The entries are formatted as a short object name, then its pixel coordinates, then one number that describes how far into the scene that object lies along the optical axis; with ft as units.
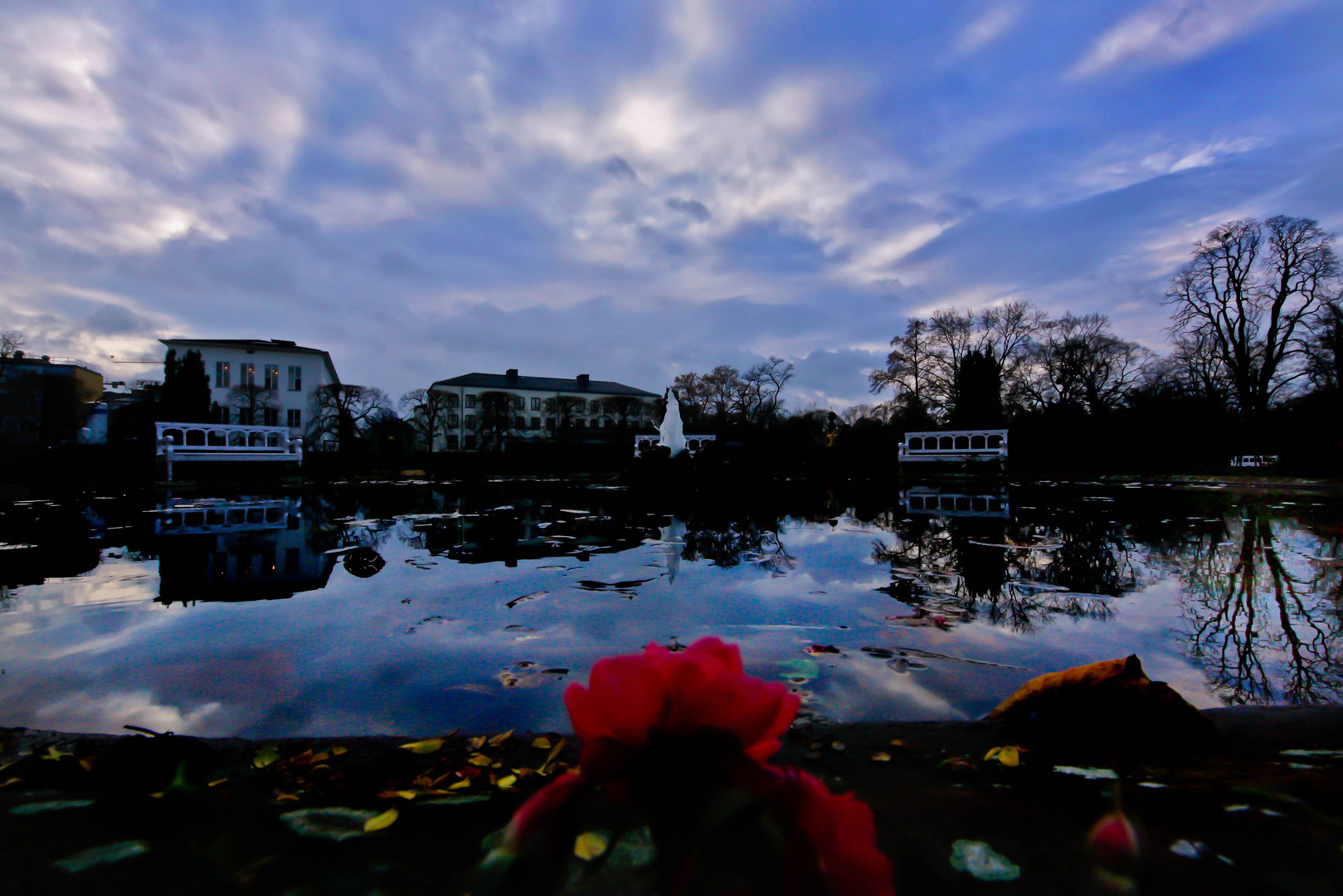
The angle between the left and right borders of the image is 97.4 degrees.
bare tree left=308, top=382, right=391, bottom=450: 160.24
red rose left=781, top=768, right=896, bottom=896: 1.62
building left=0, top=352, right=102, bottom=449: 99.04
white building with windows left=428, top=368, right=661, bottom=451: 200.44
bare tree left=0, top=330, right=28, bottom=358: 94.17
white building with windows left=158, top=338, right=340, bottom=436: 178.40
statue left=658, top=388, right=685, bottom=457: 57.16
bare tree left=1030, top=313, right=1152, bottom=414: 122.01
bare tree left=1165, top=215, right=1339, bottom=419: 85.25
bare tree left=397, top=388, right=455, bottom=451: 184.65
